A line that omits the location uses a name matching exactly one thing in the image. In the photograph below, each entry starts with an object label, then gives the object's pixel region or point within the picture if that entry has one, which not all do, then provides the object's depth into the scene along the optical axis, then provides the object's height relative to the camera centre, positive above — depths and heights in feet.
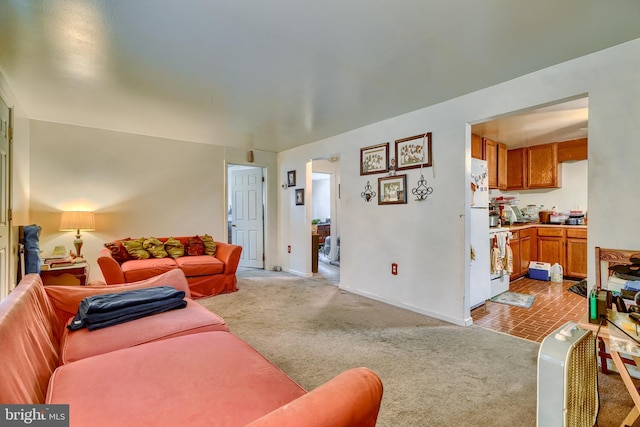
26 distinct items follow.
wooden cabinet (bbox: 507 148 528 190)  16.75 +2.53
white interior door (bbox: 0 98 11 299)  8.43 +0.49
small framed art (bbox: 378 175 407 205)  11.30 +0.91
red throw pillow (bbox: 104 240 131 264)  12.32 -1.61
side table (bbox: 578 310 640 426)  3.88 -1.67
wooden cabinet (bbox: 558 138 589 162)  15.08 +3.28
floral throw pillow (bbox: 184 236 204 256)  13.91 -1.65
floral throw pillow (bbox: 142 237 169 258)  13.10 -1.55
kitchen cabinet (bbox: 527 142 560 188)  15.99 +2.56
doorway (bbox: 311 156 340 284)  18.51 -1.49
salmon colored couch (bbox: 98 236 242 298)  10.80 -2.25
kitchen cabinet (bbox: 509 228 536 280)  14.64 -1.94
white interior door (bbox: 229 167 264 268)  18.71 -0.07
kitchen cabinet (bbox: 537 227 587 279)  14.76 -1.89
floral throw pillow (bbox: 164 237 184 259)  13.42 -1.62
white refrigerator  10.98 -0.93
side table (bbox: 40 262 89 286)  11.02 -2.42
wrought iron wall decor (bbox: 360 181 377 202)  12.55 +0.83
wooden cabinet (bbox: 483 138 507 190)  13.87 +2.43
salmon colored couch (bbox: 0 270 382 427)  2.42 -2.10
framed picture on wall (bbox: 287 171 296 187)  17.42 +2.08
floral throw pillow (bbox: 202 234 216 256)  14.35 -1.59
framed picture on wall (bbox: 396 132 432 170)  10.48 +2.28
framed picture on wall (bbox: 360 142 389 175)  11.98 +2.29
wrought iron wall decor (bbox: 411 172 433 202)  10.50 +0.81
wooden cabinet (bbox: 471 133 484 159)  11.84 +2.72
